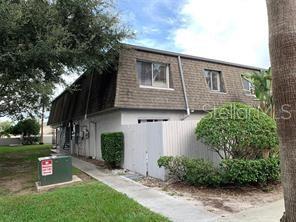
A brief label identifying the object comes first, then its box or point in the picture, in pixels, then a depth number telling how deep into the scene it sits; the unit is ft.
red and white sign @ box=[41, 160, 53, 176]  21.58
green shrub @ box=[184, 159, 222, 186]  19.20
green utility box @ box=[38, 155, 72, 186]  21.62
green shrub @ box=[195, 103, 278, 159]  19.75
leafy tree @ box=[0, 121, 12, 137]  99.54
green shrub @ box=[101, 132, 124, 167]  28.74
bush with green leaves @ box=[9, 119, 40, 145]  90.32
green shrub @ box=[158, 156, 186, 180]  20.93
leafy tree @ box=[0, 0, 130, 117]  25.05
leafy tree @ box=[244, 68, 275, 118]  32.39
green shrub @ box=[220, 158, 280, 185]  18.69
